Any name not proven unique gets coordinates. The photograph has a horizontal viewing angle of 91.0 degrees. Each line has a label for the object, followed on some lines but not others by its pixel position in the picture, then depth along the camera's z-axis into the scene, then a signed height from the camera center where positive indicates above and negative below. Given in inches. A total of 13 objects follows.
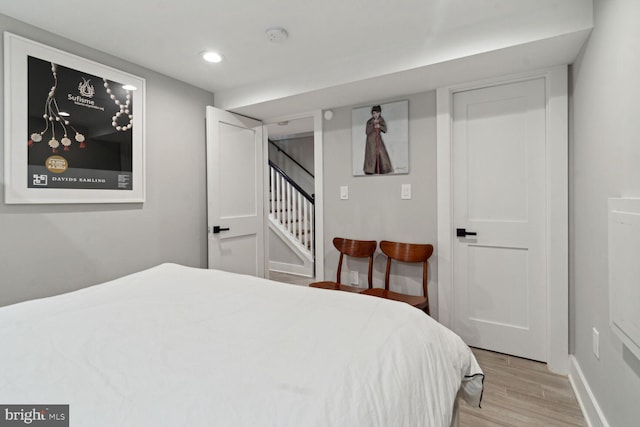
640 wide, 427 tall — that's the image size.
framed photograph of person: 106.4 +25.0
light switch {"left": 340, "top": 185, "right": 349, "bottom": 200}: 118.4 +6.9
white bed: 27.9 -16.6
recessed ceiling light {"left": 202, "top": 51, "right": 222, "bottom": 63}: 92.2 +46.2
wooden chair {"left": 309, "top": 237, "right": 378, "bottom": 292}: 110.0 -14.7
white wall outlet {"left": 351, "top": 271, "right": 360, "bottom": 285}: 117.0 -25.3
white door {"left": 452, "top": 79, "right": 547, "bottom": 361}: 89.6 -2.3
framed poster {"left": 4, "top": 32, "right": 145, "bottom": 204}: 73.2 +22.1
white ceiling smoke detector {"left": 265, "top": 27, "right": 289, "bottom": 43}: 79.7 +45.7
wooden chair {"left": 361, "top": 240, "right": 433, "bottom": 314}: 96.7 -16.0
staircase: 192.5 -5.9
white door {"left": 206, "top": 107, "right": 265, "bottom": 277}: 114.7 +7.4
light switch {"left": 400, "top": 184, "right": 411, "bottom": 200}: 106.5 +6.2
